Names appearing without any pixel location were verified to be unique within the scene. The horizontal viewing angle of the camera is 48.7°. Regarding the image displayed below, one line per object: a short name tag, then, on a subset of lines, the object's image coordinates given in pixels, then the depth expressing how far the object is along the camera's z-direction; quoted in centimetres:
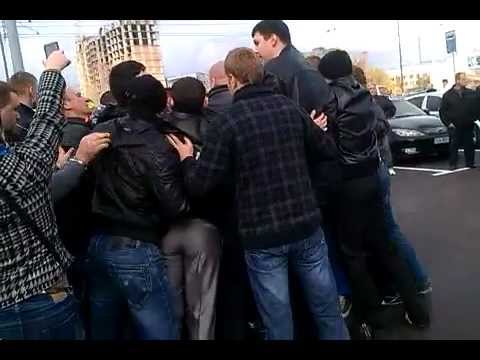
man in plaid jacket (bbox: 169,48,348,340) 246
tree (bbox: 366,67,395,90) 5816
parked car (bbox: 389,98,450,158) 1078
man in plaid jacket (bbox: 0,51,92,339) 183
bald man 317
